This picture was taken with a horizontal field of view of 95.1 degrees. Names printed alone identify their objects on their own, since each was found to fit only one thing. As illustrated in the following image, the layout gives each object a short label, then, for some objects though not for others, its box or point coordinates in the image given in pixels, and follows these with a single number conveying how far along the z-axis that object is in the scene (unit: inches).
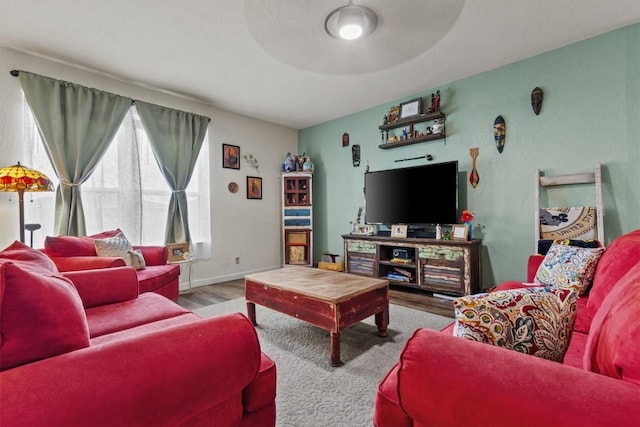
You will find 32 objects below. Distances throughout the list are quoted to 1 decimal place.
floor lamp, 87.4
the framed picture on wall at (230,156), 167.5
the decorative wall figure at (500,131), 125.3
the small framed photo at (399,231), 148.9
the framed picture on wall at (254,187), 180.5
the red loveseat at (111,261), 86.0
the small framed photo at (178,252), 138.9
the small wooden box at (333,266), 172.2
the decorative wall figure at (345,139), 182.1
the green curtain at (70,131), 109.0
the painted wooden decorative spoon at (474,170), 133.5
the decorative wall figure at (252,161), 179.1
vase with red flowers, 128.8
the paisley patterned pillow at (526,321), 33.3
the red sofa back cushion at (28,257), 47.6
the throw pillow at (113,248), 102.3
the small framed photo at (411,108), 146.1
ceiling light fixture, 60.2
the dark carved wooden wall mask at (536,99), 115.6
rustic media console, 124.7
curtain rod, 104.7
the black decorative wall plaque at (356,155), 176.1
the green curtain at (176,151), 139.4
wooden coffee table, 74.2
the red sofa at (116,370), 25.8
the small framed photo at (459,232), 127.6
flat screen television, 134.2
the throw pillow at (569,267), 72.7
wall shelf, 141.6
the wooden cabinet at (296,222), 188.9
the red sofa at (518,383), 23.4
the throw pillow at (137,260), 106.6
